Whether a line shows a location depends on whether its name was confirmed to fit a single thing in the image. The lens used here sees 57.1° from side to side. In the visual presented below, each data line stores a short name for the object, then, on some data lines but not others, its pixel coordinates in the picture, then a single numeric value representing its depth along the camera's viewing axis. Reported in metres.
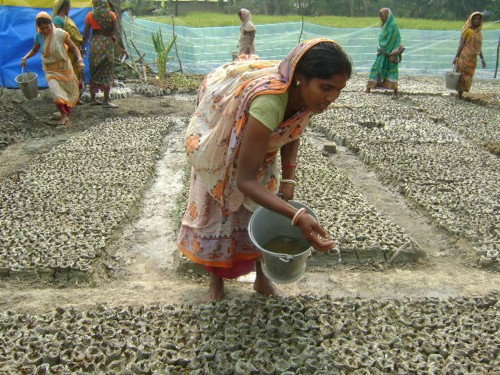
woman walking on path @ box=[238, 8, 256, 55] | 10.27
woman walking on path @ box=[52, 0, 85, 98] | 7.93
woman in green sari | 9.84
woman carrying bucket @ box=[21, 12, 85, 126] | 6.93
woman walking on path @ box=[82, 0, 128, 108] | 7.91
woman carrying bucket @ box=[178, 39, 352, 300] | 2.05
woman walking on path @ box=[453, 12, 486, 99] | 9.84
